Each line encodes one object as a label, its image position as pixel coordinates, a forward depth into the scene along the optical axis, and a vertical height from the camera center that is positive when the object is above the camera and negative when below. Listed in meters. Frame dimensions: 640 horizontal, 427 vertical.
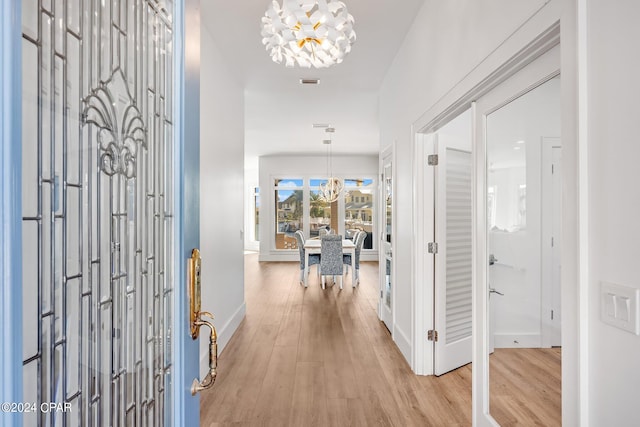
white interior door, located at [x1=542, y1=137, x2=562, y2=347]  1.39 -0.10
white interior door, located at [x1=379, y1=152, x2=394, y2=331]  3.98 -0.39
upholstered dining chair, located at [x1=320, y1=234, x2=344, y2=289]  6.17 -0.76
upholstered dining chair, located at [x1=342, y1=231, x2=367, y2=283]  6.58 -0.84
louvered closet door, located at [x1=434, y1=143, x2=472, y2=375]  2.90 -0.40
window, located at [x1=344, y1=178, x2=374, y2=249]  10.14 +0.21
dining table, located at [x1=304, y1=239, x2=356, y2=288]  6.53 -0.69
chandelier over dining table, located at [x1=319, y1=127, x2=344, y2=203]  8.21 +0.58
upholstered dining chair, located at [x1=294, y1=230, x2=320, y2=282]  6.79 -0.83
